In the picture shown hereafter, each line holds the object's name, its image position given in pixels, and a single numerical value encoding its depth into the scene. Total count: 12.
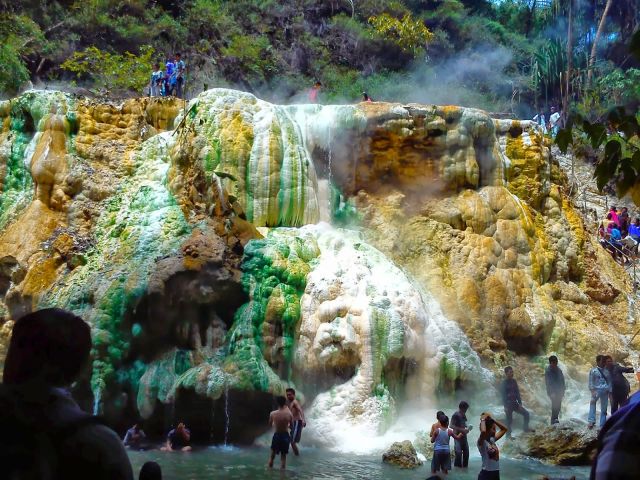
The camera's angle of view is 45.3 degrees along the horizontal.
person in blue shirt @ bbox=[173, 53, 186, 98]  16.14
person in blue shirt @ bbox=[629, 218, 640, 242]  17.20
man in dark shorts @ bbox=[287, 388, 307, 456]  9.26
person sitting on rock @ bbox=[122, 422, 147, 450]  9.52
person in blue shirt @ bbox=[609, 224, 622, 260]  16.94
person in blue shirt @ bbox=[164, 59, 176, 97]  16.20
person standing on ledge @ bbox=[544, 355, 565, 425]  10.43
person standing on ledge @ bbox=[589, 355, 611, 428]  10.30
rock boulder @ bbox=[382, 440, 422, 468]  8.71
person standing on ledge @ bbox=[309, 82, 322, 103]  18.75
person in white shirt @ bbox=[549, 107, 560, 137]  19.98
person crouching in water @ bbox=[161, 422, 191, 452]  9.52
